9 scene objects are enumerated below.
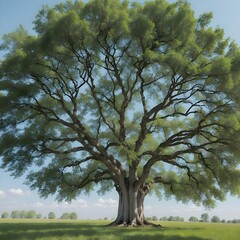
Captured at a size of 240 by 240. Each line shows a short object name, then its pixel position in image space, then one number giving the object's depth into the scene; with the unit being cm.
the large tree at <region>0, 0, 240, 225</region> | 2606
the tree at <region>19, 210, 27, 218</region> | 11119
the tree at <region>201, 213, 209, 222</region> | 9381
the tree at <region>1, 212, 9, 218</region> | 10765
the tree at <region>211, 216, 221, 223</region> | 9357
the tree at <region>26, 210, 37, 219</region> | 10901
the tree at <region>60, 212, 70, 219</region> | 10110
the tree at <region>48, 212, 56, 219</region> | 11056
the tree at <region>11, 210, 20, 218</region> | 10852
